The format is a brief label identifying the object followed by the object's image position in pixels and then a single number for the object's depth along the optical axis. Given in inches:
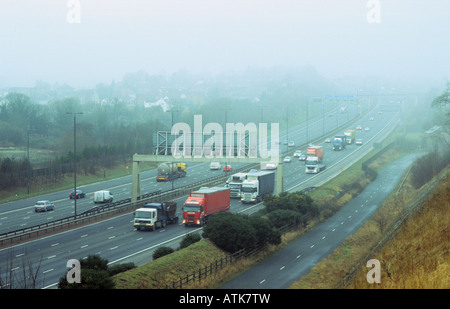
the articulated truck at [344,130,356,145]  4414.4
